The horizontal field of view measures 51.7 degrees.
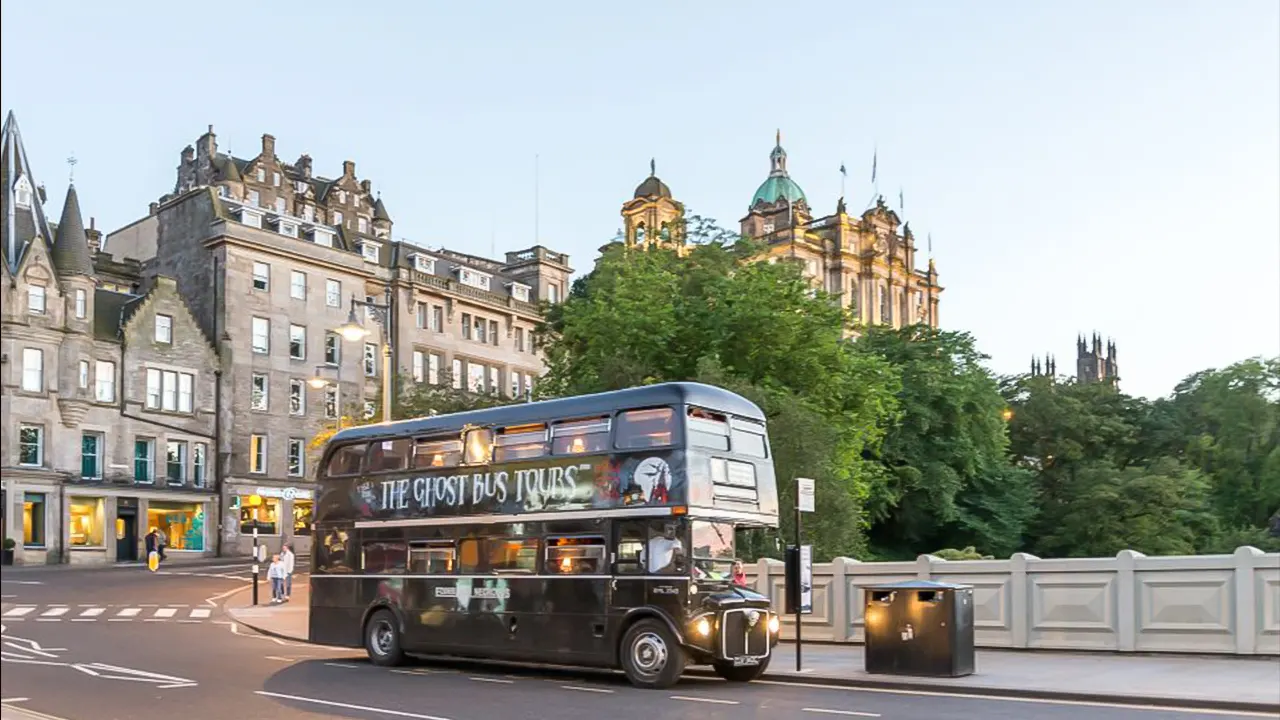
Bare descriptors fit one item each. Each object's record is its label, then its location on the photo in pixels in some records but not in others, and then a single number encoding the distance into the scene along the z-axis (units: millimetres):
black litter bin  18375
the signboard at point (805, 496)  20122
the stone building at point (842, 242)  106938
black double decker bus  18969
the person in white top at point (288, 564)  39438
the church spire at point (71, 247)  56250
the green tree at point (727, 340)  41375
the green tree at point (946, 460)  58419
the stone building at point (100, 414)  56000
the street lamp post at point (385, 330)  27453
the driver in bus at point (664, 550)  18938
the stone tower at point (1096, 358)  187000
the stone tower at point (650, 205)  103562
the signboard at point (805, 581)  19906
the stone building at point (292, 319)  69250
